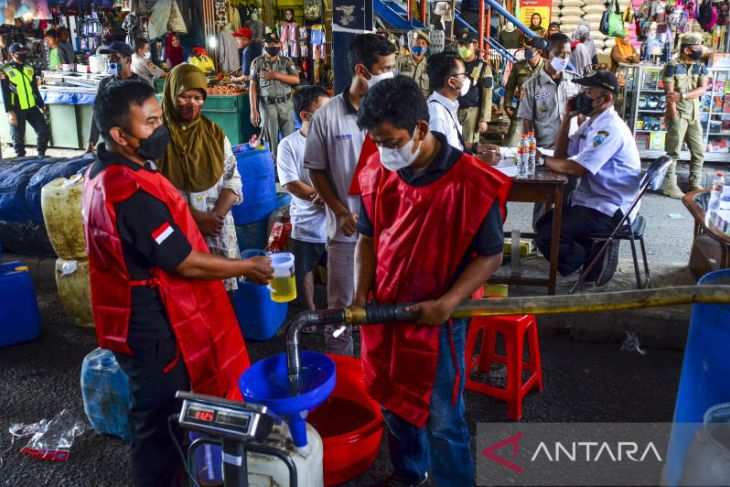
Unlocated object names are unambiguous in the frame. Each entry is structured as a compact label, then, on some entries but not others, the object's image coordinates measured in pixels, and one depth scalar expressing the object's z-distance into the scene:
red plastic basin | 2.92
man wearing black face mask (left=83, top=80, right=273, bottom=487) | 2.33
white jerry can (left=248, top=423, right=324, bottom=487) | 2.30
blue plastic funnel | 2.21
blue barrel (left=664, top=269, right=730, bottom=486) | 2.26
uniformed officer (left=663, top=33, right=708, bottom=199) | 8.33
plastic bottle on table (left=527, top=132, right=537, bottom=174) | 4.75
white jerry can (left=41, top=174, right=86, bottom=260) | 4.62
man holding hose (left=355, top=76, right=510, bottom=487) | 2.29
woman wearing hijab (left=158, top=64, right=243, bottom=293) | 3.41
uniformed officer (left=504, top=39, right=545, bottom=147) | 7.78
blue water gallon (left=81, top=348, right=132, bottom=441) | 3.34
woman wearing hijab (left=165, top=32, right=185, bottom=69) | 13.02
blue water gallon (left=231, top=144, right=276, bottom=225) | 5.51
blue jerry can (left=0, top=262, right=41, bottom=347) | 4.54
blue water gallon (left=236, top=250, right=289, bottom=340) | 4.48
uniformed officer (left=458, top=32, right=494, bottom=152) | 8.45
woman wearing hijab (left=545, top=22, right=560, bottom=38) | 12.05
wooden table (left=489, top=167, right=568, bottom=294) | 4.62
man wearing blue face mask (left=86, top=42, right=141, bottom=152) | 7.29
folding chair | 4.45
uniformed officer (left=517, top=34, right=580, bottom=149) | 6.43
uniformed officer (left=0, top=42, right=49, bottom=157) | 10.12
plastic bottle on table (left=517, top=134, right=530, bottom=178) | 4.68
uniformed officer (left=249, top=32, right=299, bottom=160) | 9.70
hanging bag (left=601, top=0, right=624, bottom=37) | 12.05
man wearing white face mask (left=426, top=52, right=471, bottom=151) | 4.24
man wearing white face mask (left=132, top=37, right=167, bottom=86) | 9.49
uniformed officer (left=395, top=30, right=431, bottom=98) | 9.41
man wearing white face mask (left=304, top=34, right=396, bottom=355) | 3.47
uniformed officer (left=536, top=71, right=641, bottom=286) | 4.65
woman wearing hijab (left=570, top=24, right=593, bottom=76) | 10.11
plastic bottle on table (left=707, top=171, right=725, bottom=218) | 4.10
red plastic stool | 3.51
